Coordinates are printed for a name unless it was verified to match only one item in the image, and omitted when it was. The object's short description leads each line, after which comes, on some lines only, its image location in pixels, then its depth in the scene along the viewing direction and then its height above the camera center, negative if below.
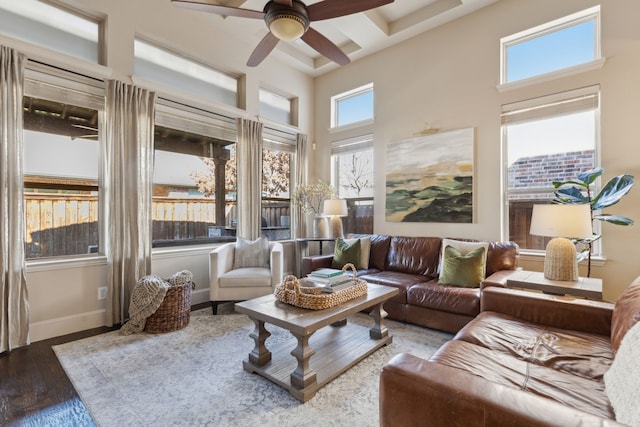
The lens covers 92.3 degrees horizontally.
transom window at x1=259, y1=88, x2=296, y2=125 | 4.93 +1.76
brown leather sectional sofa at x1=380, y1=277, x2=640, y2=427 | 0.95 -0.70
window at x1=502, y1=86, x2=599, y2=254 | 3.15 +0.72
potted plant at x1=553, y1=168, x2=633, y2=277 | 2.63 +0.17
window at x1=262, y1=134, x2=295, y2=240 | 4.88 +0.48
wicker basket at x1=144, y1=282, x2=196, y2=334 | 2.96 -0.99
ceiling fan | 2.18 +1.48
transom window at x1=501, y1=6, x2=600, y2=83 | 3.15 +1.82
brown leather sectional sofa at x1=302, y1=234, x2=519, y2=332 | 2.82 -0.74
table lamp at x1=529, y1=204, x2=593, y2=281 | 2.24 -0.14
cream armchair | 3.44 -0.78
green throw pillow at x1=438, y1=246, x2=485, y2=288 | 3.03 -0.57
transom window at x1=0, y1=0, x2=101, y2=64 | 2.79 +1.79
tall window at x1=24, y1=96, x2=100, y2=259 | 2.89 +0.34
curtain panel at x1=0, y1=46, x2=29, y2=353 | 2.55 +0.03
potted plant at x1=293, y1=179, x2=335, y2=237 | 4.70 +0.24
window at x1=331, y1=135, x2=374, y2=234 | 4.87 +0.56
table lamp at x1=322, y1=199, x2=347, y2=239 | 4.41 +0.06
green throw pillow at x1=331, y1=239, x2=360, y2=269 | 3.96 -0.55
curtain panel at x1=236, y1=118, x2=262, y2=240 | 4.36 +0.49
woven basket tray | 2.13 -0.60
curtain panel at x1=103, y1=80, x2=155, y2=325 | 3.14 +0.25
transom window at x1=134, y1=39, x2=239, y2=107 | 3.59 +1.78
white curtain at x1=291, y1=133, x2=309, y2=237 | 5.18 +0.61
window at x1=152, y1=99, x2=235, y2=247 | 3.76 +0.47
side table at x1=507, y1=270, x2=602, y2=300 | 2.14 -0.55
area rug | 1.76 -1.17
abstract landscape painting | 3.83 +0.45
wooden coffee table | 1.93 -1.07
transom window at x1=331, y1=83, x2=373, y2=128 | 4.94 +1.78
